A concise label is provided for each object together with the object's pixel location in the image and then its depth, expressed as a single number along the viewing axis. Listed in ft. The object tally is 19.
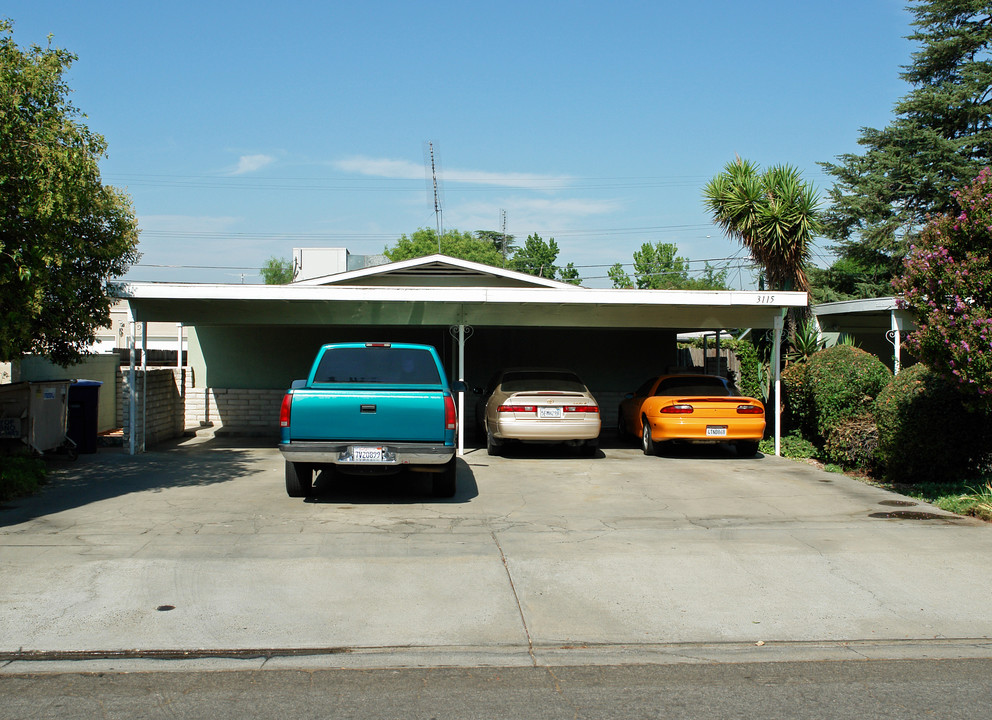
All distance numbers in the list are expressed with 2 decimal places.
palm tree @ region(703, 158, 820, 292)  55.11
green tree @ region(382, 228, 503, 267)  253.44
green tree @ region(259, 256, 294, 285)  305.53
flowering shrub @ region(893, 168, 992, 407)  28.19
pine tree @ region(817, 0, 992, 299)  94.38
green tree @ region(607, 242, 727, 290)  233.55
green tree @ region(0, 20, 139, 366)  27.73
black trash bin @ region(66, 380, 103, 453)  44.24
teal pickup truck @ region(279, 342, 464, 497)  29.25
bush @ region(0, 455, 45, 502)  31.73
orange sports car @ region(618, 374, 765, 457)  44.04
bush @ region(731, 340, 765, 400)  56.39
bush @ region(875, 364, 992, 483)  33.94
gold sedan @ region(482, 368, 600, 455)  42.88
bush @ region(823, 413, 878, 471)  40.01
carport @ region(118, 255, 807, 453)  44.70
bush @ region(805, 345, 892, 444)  42.96
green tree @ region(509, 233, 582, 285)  257.77
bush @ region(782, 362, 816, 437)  48.57
